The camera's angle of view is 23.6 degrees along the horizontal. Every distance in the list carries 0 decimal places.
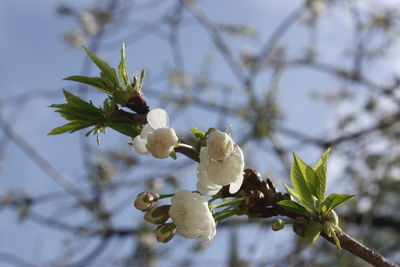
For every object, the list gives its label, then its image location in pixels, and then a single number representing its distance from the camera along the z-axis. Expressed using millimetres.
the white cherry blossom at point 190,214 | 314
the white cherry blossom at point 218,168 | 310
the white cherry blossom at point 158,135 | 316
